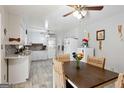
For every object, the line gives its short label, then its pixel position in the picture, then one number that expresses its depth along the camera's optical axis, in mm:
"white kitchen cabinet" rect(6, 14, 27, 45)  2635
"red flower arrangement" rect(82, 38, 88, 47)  3589
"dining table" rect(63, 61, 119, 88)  1014
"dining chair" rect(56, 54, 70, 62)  2234
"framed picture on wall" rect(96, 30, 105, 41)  2972
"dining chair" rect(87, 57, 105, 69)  1635
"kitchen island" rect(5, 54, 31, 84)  2256
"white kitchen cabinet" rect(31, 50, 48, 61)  5292
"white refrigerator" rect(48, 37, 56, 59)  5902
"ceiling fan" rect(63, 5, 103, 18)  1609
